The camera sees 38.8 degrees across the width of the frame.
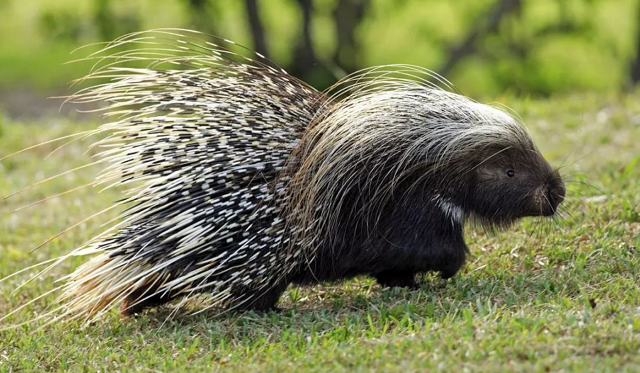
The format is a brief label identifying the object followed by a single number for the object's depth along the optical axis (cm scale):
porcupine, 379
